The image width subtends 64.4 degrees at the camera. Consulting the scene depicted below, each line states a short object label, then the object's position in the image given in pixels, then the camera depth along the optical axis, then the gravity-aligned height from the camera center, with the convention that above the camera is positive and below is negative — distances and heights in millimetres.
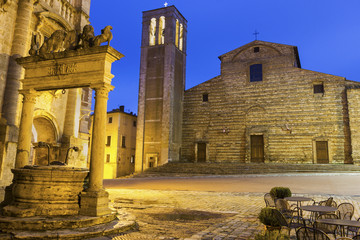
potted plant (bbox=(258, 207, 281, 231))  4812 -931
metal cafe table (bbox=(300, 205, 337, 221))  4966 -769
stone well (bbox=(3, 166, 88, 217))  5685 -671
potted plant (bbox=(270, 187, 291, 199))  7379 -732
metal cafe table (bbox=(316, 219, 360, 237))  4148 -836
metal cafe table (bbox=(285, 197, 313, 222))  6445 -763
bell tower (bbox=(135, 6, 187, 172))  27422 +7115
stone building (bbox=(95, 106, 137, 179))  32594 +1834
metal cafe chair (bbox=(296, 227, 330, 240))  3504 -858
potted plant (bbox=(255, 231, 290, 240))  3355 -848
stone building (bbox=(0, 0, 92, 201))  10383 +2719
